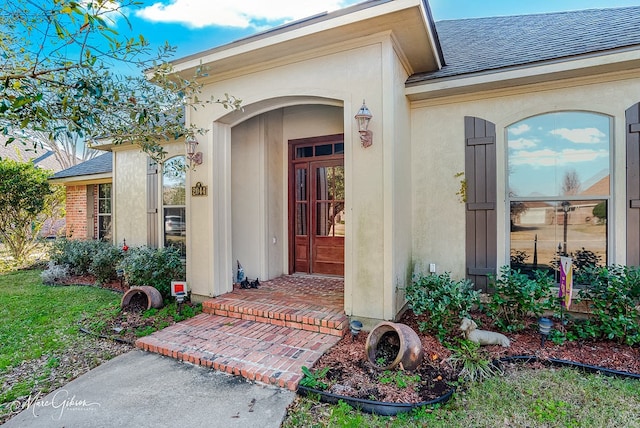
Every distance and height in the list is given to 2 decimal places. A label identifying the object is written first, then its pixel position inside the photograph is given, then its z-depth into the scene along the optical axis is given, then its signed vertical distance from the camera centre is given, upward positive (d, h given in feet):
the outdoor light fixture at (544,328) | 12.00 -4.43
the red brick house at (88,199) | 31.63 +1.33
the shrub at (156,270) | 19.15 -3.49
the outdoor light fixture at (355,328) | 13.01 -4.72
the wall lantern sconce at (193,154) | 17.33 +3.04
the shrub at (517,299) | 12.71 -3.63
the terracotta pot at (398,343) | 10.82 -4.73
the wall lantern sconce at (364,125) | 13.06 +3.45
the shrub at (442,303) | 12.55 -3.70
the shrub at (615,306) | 11.81 -3.67
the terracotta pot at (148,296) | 17.25 -4.54
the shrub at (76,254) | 26.63 -3.49
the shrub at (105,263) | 23.94 -3.79
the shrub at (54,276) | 24.97 -4.88
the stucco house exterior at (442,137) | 13.35 +3.27
